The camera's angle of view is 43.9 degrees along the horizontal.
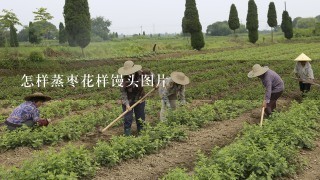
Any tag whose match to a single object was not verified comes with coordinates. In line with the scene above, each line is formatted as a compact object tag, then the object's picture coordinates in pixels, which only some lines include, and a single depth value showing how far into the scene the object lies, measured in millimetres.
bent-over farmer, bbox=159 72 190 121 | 8369
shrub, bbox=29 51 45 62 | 22502
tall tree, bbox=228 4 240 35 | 43031
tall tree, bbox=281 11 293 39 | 46125
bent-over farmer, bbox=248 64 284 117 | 8859
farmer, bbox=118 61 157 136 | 8188
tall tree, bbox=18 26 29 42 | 61547
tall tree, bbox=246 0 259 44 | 41500
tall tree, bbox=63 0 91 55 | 26361
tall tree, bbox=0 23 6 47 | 29881
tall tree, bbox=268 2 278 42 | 47062
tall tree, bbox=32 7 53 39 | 27109
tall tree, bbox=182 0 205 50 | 33625
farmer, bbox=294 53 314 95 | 11509
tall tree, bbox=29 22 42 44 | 36156
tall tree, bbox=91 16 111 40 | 75875
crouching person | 7730
